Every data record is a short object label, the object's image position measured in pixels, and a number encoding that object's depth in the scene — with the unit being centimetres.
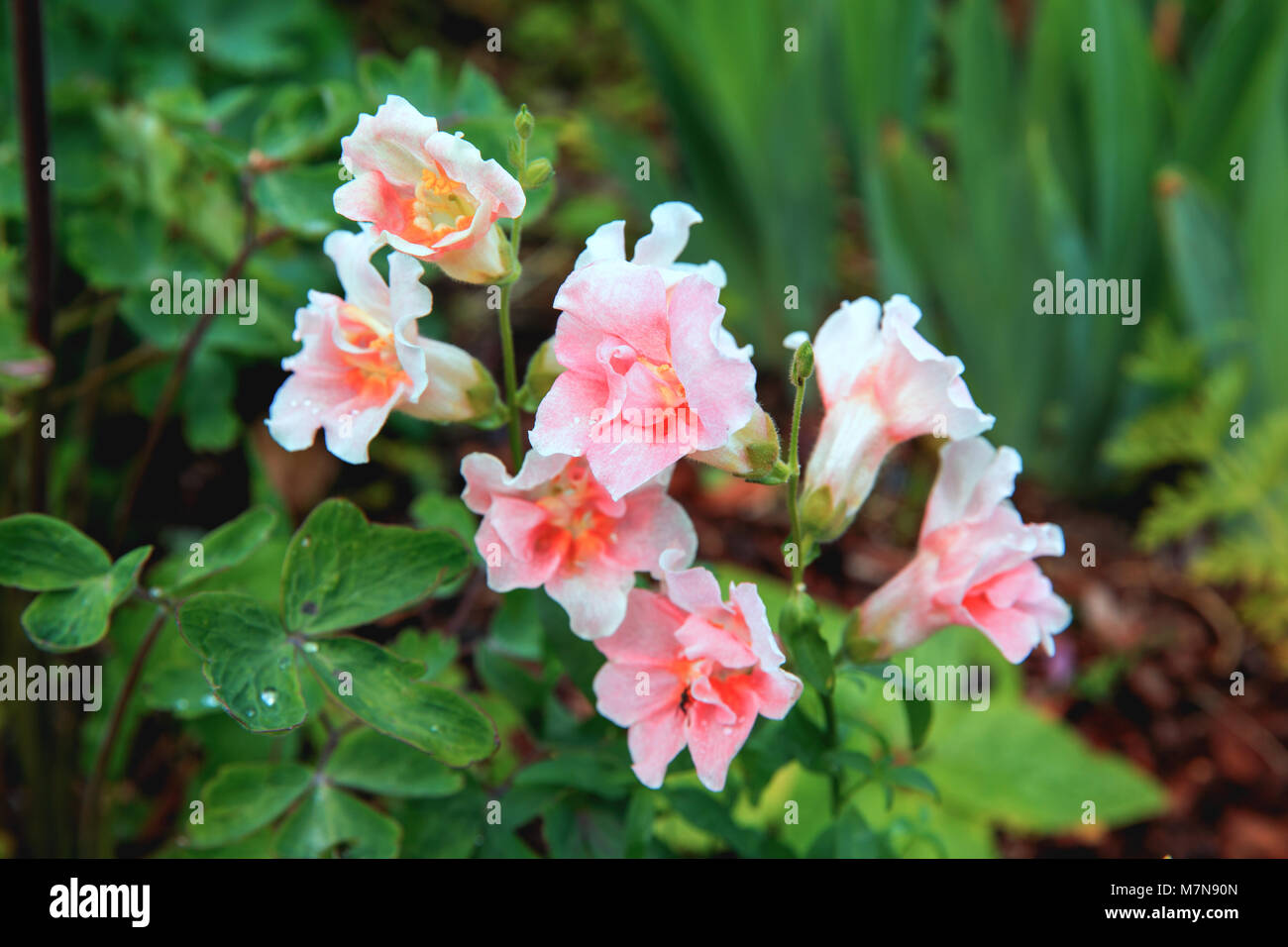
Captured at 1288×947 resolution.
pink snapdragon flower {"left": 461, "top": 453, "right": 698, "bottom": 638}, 32
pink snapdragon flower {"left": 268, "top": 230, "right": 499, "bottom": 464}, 32
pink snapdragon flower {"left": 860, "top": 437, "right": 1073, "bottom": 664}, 32
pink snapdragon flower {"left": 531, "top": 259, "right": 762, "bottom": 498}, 29
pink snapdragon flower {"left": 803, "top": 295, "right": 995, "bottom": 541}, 32
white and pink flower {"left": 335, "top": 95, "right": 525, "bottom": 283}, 31
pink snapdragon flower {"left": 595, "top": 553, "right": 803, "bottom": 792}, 31
